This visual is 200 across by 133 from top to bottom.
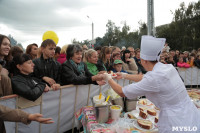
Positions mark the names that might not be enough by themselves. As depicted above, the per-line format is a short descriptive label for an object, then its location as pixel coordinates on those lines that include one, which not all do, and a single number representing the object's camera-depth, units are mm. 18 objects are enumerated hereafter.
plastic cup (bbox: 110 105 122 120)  1995
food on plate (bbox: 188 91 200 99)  2939
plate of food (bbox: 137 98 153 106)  2611
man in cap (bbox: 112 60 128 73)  3855
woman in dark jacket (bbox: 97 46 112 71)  4346
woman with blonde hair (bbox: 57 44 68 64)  4137
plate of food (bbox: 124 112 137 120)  2134
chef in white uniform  1567
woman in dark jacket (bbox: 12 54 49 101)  2043
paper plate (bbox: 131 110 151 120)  2142
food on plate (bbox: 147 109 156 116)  2210
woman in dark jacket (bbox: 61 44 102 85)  2688
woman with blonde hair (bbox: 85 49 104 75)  3741
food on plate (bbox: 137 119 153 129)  1822
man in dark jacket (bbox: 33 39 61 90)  2727
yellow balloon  4450
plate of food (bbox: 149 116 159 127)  1996
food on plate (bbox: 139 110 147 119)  2086
